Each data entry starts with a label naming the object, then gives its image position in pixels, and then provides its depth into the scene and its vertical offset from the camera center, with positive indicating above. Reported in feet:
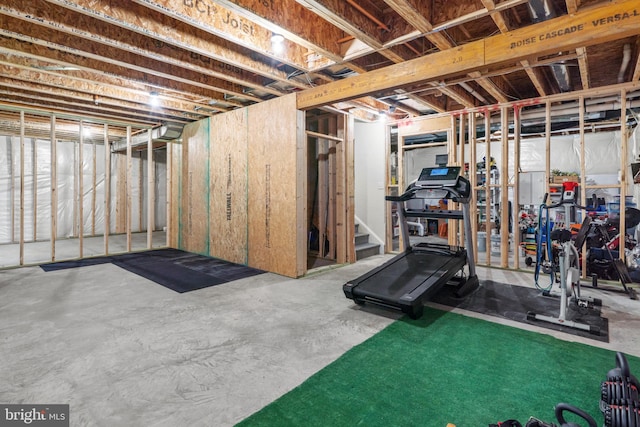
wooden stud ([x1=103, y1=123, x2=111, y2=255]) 20.22 +2.56
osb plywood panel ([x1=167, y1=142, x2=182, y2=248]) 23.53 +2.03
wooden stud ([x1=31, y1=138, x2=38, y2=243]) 19.04 +2.06
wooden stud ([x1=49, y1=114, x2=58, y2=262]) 18.19 +1.70
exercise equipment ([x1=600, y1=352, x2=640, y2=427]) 4.72 -3.01
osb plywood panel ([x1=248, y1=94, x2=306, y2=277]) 15.38 +1.33
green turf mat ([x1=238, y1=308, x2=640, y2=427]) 5.80 -3.67
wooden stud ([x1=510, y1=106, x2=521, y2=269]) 16.61 +1.71
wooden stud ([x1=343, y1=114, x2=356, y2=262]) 18.45 +1.87
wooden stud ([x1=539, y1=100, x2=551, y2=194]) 15.39 +3.52
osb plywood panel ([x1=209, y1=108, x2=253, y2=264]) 18.10 +1.67
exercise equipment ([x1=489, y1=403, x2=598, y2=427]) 4.47 -3.06
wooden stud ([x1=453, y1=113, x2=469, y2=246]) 17.98 +3.36
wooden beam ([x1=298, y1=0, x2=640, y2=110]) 7.97 +4.87
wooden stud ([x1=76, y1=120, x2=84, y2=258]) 19.17 +0.54
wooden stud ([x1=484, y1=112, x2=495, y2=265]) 17.15 +1.30
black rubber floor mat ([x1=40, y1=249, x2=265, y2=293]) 14.89 -2.95
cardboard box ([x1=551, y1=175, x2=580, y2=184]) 21.41 +2.23
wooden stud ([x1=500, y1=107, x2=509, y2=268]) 16.84 +1.00
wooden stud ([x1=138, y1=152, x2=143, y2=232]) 32.42 +2.89
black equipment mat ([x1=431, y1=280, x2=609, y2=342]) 9.69 -3.39
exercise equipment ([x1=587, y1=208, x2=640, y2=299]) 13.71 -1.58
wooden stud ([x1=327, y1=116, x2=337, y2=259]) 19.29 +0.99
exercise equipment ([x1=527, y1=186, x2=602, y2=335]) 9.55 -1.82
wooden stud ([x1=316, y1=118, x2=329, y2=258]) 20.10 +1.62
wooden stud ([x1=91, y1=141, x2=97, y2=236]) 24.91 +4.24
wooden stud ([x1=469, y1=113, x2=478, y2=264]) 17.52 +2.19
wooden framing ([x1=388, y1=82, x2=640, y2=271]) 14.15 +3.76
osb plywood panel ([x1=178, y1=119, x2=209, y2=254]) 20.98 +1.72
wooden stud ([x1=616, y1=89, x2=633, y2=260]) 13.88 +1.91
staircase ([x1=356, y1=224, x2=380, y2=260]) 19.83 -2.22
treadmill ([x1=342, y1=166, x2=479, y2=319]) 10.35 -2.12
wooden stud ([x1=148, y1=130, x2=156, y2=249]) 21.76 +1.78
